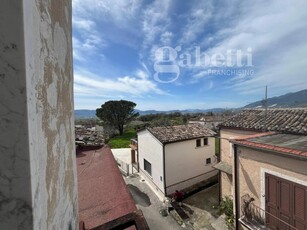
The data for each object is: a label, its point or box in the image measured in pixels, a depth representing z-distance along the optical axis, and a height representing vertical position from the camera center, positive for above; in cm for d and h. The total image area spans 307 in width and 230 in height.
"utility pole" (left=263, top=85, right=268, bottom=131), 747 +9
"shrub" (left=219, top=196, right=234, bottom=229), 677 -501
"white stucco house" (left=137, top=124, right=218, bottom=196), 1058 -351
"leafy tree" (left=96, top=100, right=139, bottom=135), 3215 +2
